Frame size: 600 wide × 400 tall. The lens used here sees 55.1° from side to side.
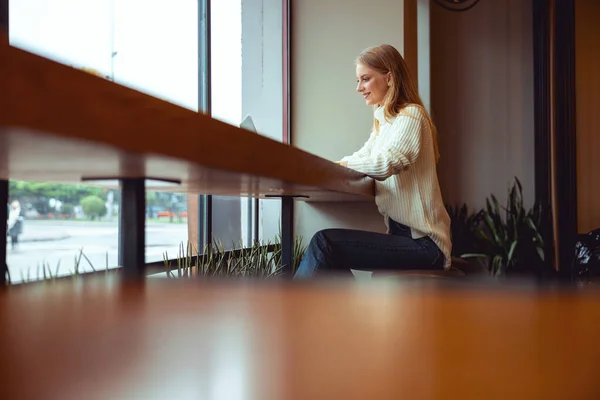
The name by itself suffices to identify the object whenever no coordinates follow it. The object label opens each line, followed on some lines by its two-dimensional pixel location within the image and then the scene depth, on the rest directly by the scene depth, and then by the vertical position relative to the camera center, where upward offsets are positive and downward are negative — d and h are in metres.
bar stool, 1.69 -0.21
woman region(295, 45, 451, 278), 1.95 +0.05
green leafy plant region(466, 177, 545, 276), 4.30 -0.27
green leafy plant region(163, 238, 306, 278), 2.49 -0.26
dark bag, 3.33 -0.31
